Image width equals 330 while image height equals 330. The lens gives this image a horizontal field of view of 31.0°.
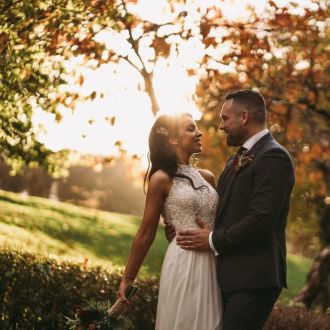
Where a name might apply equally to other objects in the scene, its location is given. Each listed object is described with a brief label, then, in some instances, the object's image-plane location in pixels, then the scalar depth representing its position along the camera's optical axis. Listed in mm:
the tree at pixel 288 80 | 8234
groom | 3887
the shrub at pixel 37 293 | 5898
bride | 4289
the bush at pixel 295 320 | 7160
